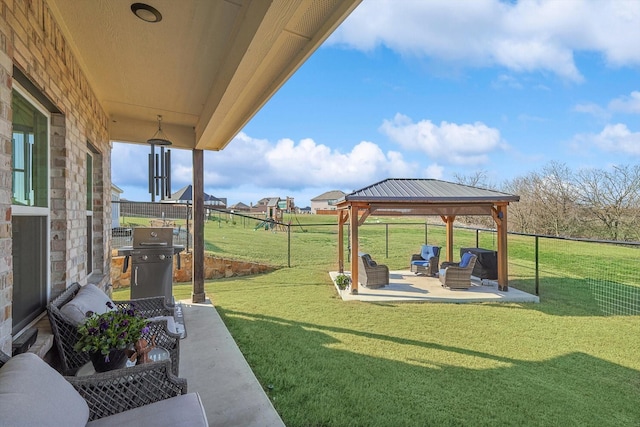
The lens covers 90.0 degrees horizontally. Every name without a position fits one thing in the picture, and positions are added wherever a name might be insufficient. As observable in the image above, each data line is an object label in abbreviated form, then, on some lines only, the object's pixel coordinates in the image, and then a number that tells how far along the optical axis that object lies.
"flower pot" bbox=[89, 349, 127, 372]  1.98
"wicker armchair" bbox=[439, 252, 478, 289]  7.02
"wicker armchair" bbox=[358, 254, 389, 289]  7.09
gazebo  6.93
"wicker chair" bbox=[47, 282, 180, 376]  2.10
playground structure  20.40
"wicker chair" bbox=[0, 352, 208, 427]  1.18
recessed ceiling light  2.07
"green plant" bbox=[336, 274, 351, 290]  6.91
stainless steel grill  4.51
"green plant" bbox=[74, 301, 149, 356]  1.94
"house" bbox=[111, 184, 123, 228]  11.44
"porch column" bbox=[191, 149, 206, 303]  5.25
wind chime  4.02
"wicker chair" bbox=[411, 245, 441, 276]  8.54
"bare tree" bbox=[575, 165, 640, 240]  12.19
